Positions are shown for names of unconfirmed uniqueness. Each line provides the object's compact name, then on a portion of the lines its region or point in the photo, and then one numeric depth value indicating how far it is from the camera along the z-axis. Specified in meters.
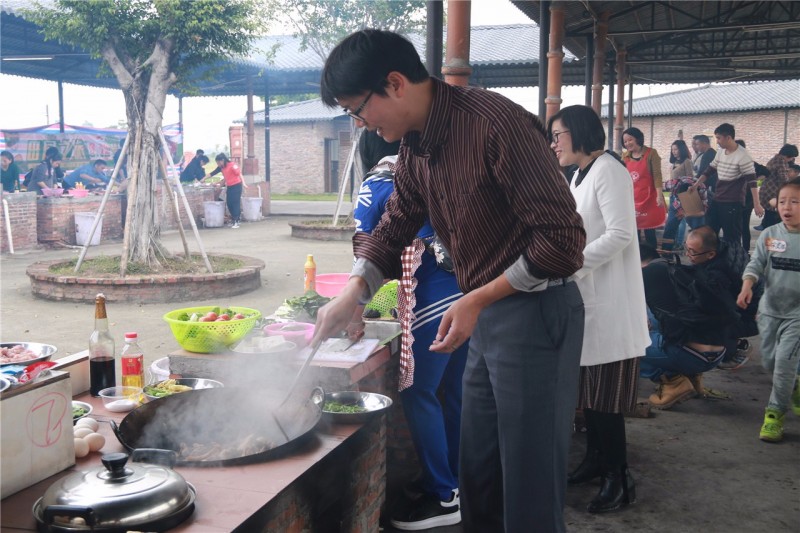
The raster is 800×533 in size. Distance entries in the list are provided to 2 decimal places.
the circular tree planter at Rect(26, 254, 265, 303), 9.08
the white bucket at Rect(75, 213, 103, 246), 14.10
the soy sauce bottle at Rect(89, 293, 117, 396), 2.86
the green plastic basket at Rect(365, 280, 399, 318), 3.98
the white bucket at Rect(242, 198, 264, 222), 19.94
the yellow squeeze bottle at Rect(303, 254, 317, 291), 4.05
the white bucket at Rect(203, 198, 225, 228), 18.23
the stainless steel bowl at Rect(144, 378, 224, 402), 2.83
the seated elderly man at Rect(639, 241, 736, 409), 5.08
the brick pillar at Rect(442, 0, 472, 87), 4.14
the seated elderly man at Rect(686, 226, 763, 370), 5.41
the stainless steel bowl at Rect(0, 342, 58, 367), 2.91
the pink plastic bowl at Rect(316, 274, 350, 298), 4.35
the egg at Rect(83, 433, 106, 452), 2.24
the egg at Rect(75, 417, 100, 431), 2.38
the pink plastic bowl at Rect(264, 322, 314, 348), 3.20
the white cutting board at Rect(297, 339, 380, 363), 3.11
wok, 2.33
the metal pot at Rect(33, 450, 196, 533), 1.63
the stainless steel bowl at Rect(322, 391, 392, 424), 2.89
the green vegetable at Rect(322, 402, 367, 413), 2.69
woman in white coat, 3.38
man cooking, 1.95
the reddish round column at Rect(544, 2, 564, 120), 7.52
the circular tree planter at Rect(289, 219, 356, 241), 15.97
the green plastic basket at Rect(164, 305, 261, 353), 3.00
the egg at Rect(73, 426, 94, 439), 2.27
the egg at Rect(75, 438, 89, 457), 2.18
